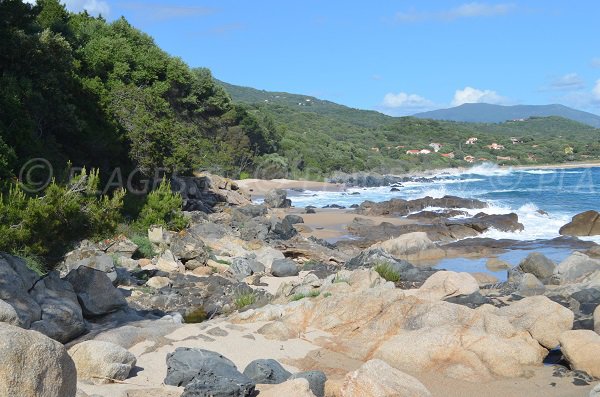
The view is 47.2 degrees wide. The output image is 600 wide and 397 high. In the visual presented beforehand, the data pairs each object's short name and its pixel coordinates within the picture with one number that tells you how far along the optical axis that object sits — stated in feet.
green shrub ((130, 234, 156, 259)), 61.00
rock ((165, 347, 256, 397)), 24.52
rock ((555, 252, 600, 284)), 58.59
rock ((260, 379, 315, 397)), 23.58
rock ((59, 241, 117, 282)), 49.03
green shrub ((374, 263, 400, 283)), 55.21
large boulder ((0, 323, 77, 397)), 16.43
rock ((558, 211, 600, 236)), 94.02
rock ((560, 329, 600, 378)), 31.29
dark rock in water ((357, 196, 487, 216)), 133.39
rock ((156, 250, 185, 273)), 57.16
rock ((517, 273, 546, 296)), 53.06
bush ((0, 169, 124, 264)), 39.63
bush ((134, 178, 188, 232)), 72.43
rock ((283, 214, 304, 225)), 106.32
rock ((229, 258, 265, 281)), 58.65
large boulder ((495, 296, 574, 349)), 35.06
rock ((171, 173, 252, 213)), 102.37
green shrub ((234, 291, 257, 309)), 45.77
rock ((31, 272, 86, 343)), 30.91
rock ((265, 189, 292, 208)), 137.28
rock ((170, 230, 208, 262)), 60.59
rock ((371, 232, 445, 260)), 77.25
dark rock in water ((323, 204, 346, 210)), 142.96
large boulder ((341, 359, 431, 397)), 24.35
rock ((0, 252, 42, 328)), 29.67
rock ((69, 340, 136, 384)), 26.58
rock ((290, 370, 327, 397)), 26.75
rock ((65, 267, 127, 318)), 35.65
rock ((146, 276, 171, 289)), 51.16
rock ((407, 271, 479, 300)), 45.64
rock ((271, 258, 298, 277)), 59.72
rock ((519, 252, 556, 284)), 61.82
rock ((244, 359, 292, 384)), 28.48
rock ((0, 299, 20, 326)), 26.21
